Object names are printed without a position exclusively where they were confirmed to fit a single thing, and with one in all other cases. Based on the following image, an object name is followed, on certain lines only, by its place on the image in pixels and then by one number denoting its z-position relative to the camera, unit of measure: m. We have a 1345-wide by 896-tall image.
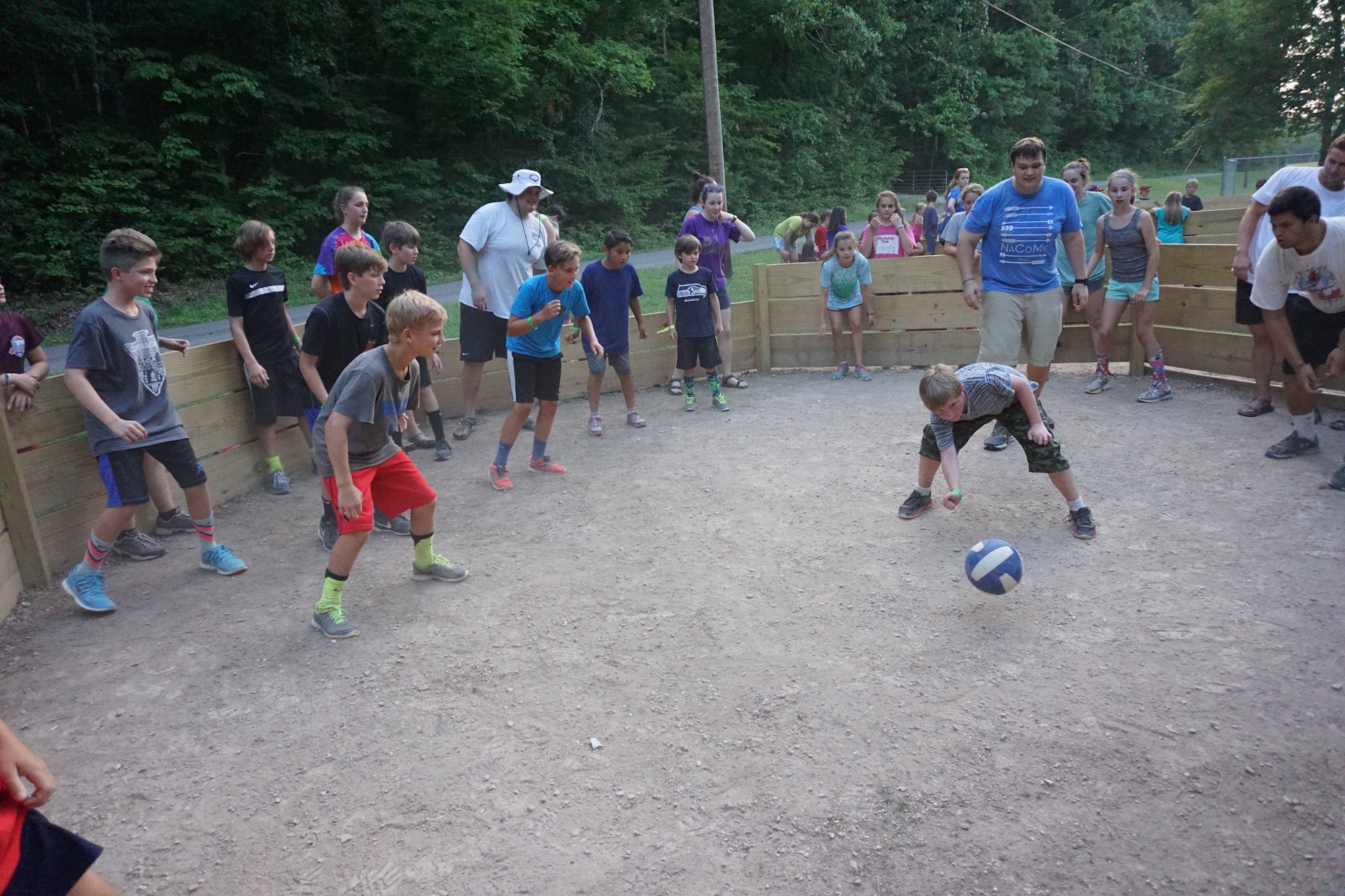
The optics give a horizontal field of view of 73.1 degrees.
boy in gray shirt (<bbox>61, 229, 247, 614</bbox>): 4.67
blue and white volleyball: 4.20
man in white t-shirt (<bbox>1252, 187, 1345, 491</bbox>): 5.46
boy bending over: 4.88
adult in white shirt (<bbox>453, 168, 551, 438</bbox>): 7.45
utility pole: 13.88
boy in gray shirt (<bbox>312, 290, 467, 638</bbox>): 4.19
